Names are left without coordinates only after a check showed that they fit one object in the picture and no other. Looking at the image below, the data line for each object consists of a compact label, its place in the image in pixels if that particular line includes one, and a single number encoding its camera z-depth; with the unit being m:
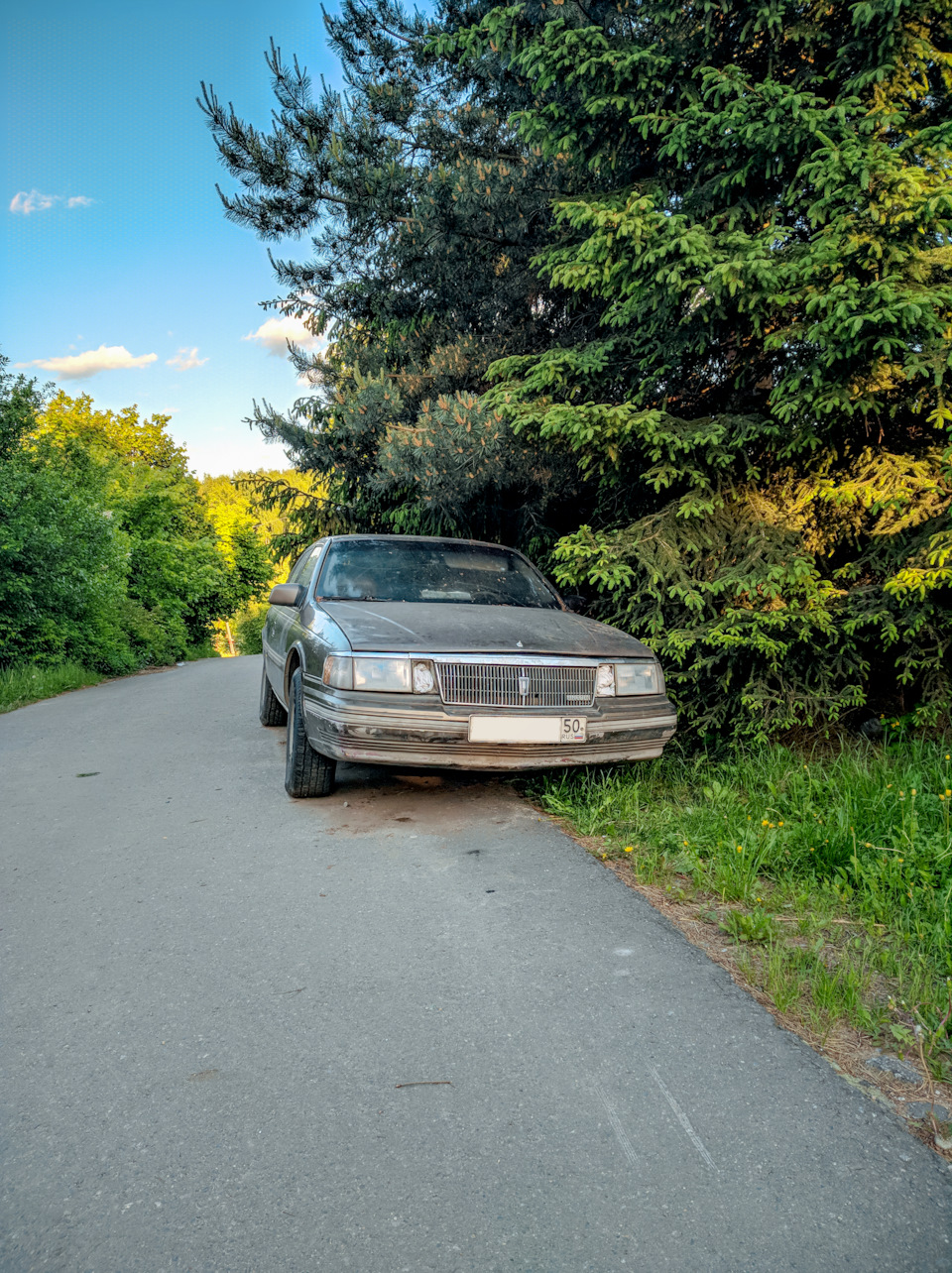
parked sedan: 4.10
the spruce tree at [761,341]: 4.36
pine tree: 7.16
